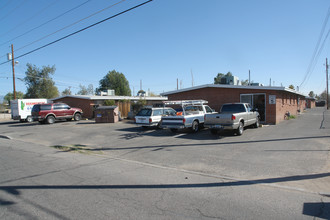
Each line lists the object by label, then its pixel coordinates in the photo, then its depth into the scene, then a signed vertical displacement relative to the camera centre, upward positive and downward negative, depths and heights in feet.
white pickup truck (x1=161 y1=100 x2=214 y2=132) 41.49 -2.58
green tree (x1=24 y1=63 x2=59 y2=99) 161.38 +15.71
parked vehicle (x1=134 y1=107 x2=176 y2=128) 47.52 -2.56
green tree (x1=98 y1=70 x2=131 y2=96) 239.30 +25.32
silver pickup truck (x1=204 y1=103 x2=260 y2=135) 37.42 -2.61
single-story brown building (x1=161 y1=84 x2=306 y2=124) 55.52 +2.27
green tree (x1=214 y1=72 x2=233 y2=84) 218.38 +27.41
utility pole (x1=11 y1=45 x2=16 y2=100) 98.61 +21.77
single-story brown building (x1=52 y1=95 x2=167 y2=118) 83.51 +1.14
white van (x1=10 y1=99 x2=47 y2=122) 80.12 -1.14
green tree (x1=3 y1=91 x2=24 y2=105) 294.25 +15.54
